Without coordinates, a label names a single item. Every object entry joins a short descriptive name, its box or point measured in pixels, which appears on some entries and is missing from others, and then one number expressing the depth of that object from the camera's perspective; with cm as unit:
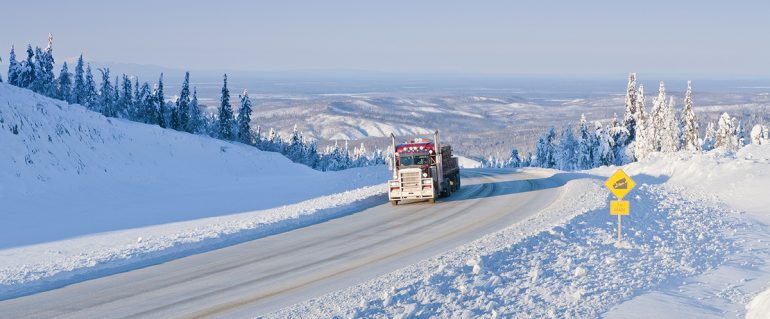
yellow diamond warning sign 1944
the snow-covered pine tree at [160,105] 9656
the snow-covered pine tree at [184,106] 9975
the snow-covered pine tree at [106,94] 10170
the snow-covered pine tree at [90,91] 10075
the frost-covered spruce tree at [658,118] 8369
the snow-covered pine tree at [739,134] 9682
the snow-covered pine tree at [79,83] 10249
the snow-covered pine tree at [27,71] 9069
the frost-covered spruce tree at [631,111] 8588
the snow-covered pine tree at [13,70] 9112
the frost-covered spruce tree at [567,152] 10075
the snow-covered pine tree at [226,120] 9525
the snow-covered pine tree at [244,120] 9512
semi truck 3002
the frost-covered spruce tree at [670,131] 8319
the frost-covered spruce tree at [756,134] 8719
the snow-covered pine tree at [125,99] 10488
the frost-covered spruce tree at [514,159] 10728
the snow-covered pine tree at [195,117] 10711
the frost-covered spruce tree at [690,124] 8150
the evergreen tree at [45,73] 9225
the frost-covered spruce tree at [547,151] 10200
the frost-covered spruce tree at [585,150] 9376
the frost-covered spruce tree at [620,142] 8869
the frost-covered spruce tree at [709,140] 11225
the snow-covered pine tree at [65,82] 10225
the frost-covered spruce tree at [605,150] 8744
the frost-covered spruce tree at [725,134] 8681
